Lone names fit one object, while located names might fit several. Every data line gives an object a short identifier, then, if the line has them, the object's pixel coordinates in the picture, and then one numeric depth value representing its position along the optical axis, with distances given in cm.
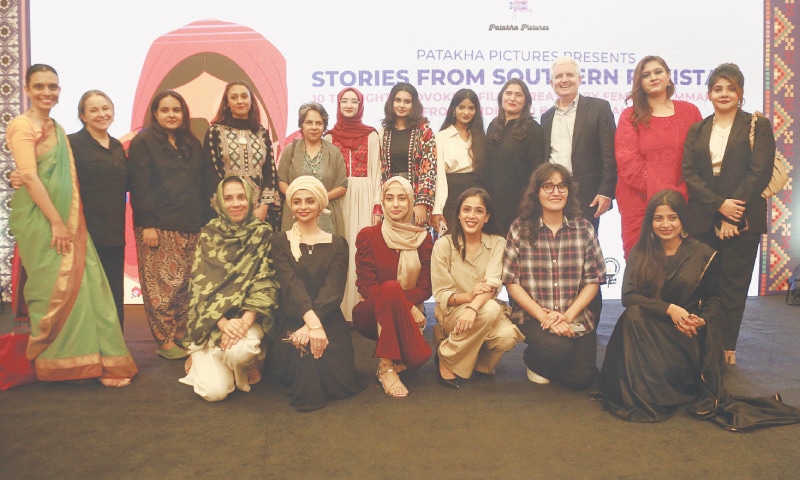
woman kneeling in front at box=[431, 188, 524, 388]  285
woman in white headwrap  264
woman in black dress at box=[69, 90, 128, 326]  310
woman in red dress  330
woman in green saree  285
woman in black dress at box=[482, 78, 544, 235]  356
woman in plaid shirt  281
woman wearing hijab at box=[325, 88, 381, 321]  378
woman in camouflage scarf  272
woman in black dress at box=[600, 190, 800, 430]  242
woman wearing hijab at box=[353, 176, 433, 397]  294
